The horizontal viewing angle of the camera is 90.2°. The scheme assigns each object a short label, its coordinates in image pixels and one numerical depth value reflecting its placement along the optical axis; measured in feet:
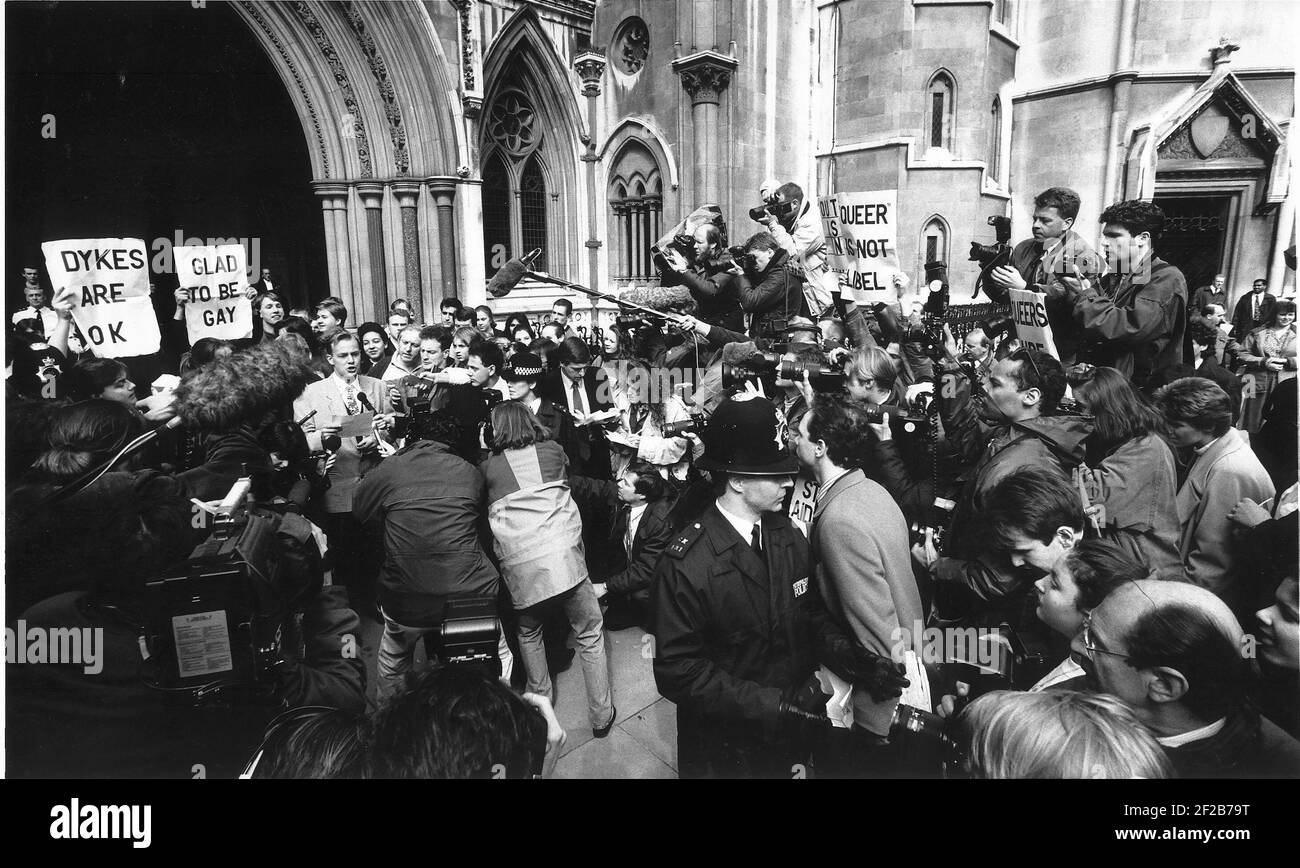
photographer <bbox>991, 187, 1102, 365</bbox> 11.65
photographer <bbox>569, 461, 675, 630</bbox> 10.69
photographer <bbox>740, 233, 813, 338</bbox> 14.48
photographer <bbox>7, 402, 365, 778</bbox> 5.75
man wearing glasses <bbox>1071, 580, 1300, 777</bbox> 5.14
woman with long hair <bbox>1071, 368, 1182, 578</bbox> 8.73
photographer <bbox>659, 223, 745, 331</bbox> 14.39
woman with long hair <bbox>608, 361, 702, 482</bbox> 12.77
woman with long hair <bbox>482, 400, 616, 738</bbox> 9.91
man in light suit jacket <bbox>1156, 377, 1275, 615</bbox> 8.91
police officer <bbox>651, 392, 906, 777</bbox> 6.69
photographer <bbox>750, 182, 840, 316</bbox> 15.31
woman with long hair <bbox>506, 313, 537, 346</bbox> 21.75
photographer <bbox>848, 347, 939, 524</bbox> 10.80
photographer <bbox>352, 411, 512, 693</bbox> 9.55
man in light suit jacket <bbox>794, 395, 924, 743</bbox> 7.63
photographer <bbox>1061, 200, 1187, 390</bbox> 10.91
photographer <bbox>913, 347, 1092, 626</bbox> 8.34
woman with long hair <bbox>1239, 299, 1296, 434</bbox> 16.34
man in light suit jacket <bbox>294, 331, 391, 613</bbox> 11.42
